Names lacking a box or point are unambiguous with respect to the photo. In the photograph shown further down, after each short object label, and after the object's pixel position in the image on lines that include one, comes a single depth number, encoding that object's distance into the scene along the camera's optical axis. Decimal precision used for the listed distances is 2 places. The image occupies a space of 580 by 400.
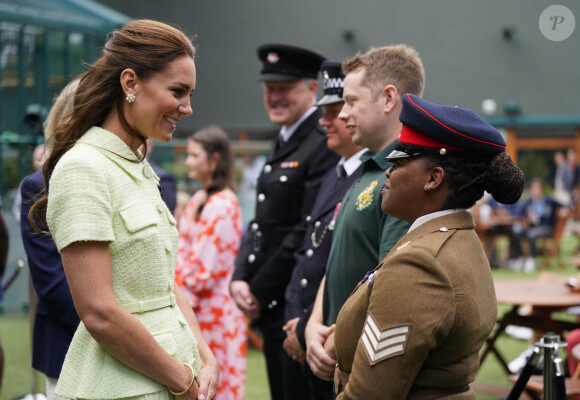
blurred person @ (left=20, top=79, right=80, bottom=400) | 2.91
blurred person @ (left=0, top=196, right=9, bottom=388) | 3.86
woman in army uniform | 1.73
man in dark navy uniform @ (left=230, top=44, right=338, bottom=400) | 3.69
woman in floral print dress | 4.50
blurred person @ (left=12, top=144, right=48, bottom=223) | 2.16
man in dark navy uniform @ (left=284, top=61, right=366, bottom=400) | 3.12
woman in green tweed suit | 1.81
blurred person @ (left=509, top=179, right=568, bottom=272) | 13.78
